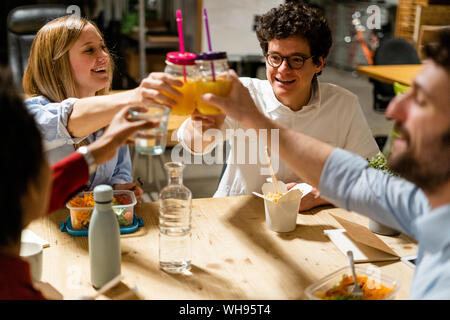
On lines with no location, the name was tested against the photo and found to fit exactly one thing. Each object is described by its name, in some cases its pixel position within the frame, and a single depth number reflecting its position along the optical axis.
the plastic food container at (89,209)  1.66
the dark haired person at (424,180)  1.11
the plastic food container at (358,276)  1.29
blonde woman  2.02
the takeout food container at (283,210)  1.69
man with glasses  2.12
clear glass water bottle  1.46
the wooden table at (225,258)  1.37
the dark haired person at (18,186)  0.95
